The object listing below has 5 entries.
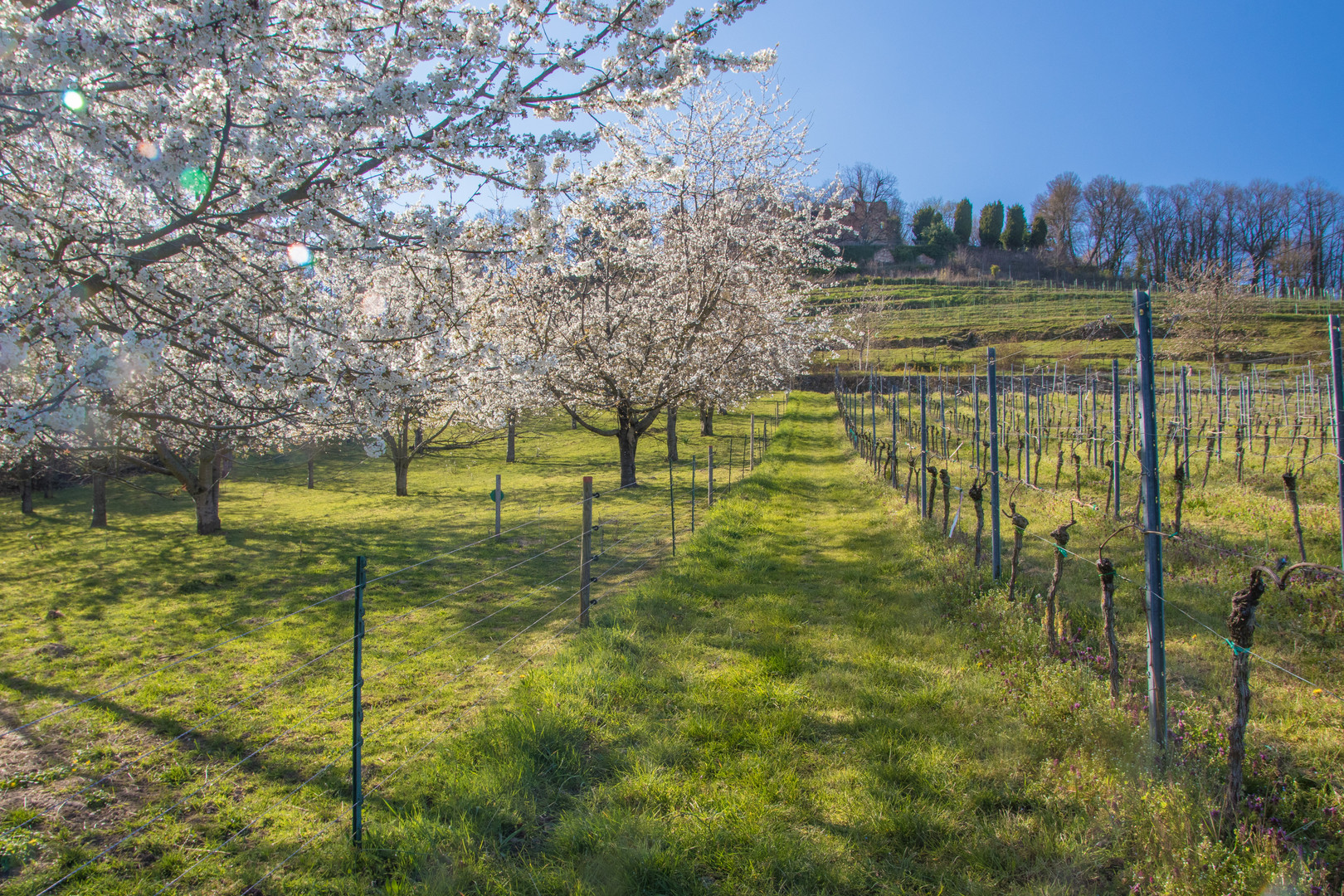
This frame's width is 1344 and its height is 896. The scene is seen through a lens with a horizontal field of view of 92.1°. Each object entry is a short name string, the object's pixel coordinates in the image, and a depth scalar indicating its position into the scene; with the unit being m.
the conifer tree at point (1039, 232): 93.75
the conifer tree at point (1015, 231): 95.25
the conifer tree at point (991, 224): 96.94
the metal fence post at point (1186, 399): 11.23
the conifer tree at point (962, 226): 99.88
